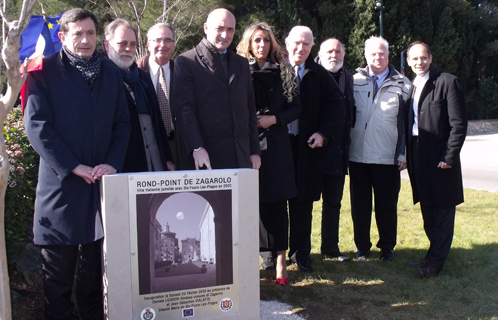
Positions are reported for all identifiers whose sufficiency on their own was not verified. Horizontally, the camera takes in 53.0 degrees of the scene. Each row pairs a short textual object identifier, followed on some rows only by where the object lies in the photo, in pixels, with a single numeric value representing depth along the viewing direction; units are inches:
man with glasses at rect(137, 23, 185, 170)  167.0
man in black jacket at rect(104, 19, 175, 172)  149.3
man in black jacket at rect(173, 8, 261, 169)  148.8
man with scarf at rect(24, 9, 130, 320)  121.1
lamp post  894.2
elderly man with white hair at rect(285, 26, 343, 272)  185.0
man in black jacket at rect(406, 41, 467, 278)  180.5
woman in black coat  171.3
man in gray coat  200.1
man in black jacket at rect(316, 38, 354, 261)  196.4
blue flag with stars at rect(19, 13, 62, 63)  312.5
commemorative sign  115.8
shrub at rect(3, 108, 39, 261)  134.3
